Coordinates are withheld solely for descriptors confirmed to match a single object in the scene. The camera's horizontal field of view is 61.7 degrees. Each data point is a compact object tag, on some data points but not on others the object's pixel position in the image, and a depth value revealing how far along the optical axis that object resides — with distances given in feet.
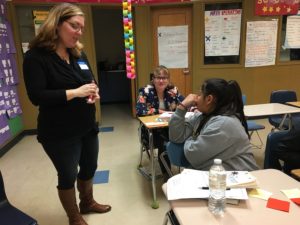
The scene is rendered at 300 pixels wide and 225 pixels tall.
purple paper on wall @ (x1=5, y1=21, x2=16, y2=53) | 12.46
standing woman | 4.75
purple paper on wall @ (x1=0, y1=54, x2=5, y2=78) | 11.51
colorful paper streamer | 11.13
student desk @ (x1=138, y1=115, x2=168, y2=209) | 7.24
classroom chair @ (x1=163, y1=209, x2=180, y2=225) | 3.79
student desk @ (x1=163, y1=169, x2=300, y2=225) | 2.98
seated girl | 4.25
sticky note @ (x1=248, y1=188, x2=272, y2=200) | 3.47
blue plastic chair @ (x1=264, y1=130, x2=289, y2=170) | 5.96
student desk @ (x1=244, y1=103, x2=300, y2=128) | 8.46
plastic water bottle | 3.18
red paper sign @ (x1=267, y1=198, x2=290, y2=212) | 3.21
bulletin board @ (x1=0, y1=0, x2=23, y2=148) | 11.58
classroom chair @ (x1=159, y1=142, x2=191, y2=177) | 5.59
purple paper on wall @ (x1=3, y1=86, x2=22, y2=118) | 11.92
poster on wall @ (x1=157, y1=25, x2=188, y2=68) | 15.01
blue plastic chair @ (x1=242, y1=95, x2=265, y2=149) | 9.86
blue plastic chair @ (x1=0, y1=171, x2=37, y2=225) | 4.37
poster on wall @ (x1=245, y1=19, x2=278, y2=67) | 14.60
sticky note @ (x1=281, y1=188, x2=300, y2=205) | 3.38
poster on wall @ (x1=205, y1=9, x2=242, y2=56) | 14.46
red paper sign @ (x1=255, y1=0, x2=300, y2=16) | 14.24
